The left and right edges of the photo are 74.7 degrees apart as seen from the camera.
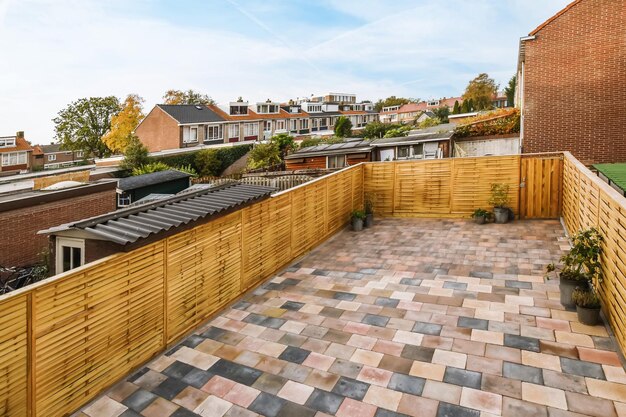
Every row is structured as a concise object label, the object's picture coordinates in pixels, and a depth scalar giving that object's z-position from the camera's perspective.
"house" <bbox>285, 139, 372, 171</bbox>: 24.48
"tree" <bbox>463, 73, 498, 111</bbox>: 61.31
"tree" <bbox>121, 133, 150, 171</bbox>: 31.45
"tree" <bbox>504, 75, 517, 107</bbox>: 50.52
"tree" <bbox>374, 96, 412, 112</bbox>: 103.44
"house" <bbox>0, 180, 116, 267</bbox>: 14.41
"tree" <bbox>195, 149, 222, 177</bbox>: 37.38
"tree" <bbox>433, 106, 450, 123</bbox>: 60.17
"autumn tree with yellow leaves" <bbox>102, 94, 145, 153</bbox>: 52.97
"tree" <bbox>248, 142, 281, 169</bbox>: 31.52
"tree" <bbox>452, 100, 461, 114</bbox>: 59.66
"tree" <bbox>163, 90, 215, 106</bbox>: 67.25
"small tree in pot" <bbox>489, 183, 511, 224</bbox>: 12.61
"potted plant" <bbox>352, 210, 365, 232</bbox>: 12.82
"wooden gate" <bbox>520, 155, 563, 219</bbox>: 12.34
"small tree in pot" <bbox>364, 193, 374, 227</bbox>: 13.24
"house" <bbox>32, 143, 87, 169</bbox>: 69.12
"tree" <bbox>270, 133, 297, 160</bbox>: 34.92
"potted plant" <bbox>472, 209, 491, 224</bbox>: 12.77
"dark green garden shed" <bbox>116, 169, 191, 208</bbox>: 19.31
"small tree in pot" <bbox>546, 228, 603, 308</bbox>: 6.34
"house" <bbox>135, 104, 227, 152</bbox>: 47.59
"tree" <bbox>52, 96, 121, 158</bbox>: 58.09
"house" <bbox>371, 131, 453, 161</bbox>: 22.88
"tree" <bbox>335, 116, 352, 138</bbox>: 49.56
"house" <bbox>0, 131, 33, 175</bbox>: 61.31
